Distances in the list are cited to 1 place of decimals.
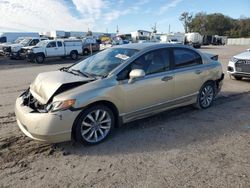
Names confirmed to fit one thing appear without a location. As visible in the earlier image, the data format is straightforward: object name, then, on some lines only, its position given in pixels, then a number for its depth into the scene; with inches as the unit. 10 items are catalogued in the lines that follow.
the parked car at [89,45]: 805.3
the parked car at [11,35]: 1191.0
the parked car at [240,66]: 276.1
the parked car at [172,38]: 1298.6
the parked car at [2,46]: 713.7
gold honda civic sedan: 116.6
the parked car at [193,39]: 1407.7
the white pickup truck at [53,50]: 594.2
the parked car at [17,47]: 667.6
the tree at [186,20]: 2637.1
